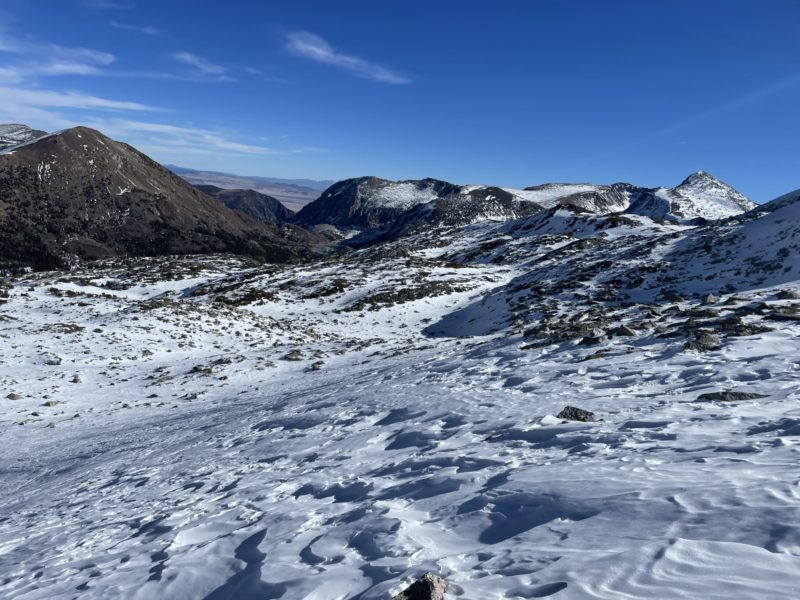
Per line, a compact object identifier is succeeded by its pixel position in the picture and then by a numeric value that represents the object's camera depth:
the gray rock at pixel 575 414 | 9.50
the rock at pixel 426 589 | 4.34
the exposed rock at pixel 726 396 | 9.33
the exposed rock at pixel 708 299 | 20.00
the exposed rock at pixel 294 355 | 25.74
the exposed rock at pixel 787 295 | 17.96
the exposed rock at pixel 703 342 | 13.04
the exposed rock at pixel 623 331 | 16.47
